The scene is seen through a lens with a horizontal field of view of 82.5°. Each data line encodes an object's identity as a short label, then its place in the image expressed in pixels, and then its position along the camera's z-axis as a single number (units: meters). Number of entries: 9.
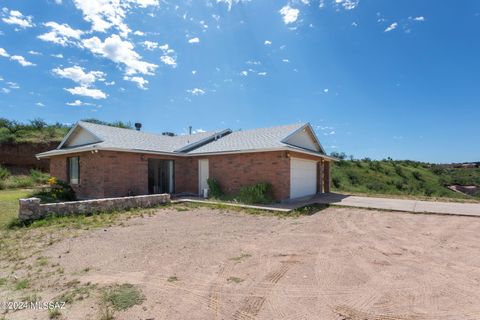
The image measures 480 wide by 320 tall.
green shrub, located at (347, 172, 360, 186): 27.45
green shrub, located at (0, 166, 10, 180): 20.60
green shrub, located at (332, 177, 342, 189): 25.38
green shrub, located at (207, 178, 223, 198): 14.44
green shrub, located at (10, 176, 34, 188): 19.68
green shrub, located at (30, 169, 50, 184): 21.22
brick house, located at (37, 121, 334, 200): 12.98
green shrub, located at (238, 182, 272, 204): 12.62
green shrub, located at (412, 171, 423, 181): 29.47
